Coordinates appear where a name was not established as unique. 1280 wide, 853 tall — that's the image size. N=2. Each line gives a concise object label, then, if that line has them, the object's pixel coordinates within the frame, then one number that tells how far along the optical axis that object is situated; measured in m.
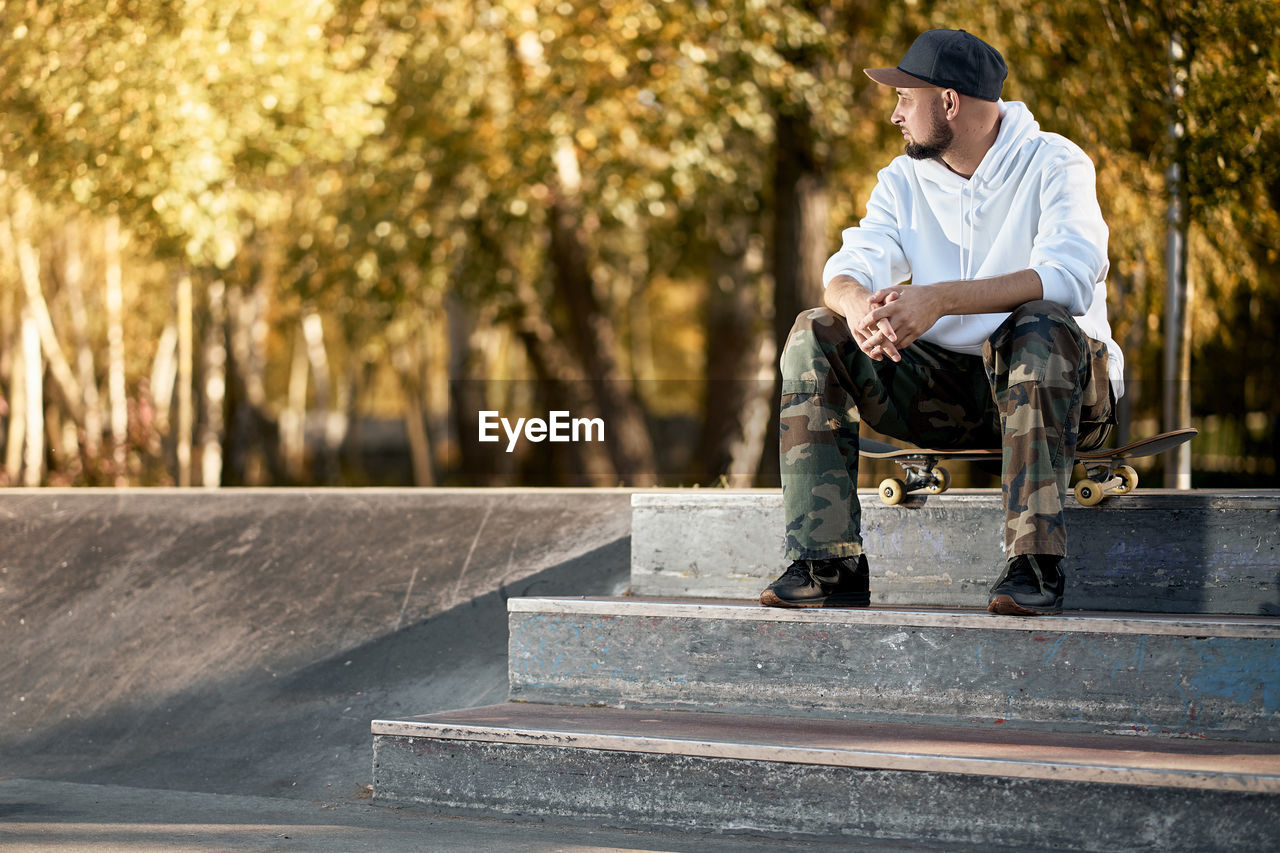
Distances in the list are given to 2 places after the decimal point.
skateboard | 3.33
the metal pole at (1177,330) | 7.57
